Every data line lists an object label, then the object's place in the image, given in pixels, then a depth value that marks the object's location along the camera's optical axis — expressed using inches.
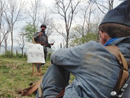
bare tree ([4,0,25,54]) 1429.6
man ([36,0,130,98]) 51.3
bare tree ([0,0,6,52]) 1340.8
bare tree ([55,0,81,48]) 1166.3
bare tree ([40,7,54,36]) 1519.8
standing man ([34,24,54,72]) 298.0
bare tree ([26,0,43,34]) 1522.5
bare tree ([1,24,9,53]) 1462.8
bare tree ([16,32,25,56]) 1682.8
